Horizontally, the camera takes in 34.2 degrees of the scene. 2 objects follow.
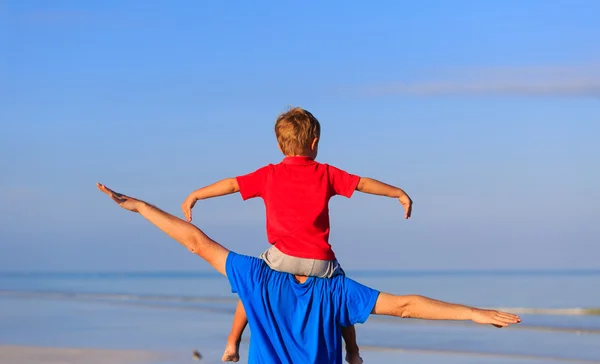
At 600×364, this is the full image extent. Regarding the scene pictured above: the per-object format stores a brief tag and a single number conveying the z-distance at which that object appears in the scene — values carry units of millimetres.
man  5531
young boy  5586
